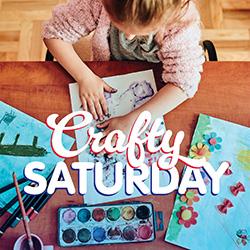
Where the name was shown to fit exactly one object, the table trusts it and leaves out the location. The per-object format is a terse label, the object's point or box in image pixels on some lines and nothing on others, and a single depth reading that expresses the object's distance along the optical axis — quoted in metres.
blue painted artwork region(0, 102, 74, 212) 0.89
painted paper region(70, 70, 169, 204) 0.90
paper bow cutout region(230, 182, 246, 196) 0.88
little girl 0.92
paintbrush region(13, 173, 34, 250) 0.78
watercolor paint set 0.84
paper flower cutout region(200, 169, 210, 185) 0.89
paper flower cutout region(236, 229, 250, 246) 0.84
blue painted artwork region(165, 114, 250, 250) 0.84
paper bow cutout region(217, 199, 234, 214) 0.87
